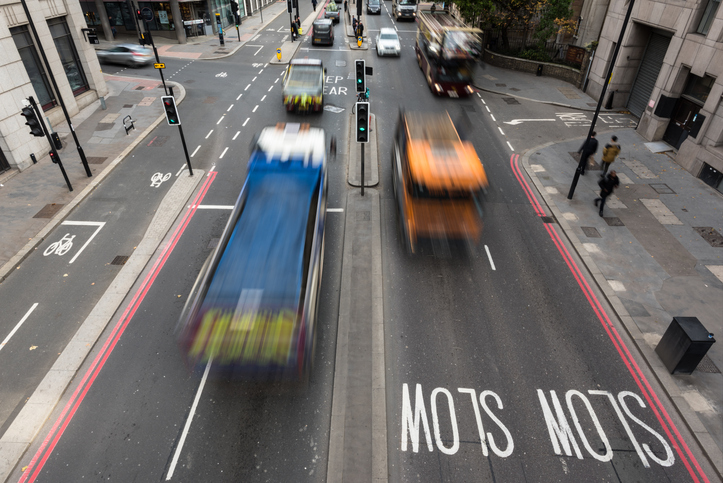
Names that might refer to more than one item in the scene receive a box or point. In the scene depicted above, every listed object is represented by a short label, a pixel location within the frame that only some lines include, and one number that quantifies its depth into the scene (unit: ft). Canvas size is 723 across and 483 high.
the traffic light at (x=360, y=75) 48.87
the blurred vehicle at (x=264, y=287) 23.59
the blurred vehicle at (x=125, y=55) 97.91
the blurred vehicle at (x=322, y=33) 118.01
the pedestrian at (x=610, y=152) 50.31
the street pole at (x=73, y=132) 41.24
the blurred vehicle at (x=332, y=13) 149.59
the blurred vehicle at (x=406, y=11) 156.04
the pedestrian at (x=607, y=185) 44.42
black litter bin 27.40
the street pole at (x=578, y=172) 43.09
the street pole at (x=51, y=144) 46.39
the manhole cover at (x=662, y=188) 51.19
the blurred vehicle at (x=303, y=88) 71.82
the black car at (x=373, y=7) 172.24
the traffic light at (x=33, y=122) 43.81
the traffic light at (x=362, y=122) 41.32
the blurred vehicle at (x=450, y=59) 80.12
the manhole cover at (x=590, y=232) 43.55
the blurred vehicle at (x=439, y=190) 35.14
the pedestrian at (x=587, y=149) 47.55
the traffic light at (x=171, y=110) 47.07
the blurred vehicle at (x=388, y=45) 109.29
